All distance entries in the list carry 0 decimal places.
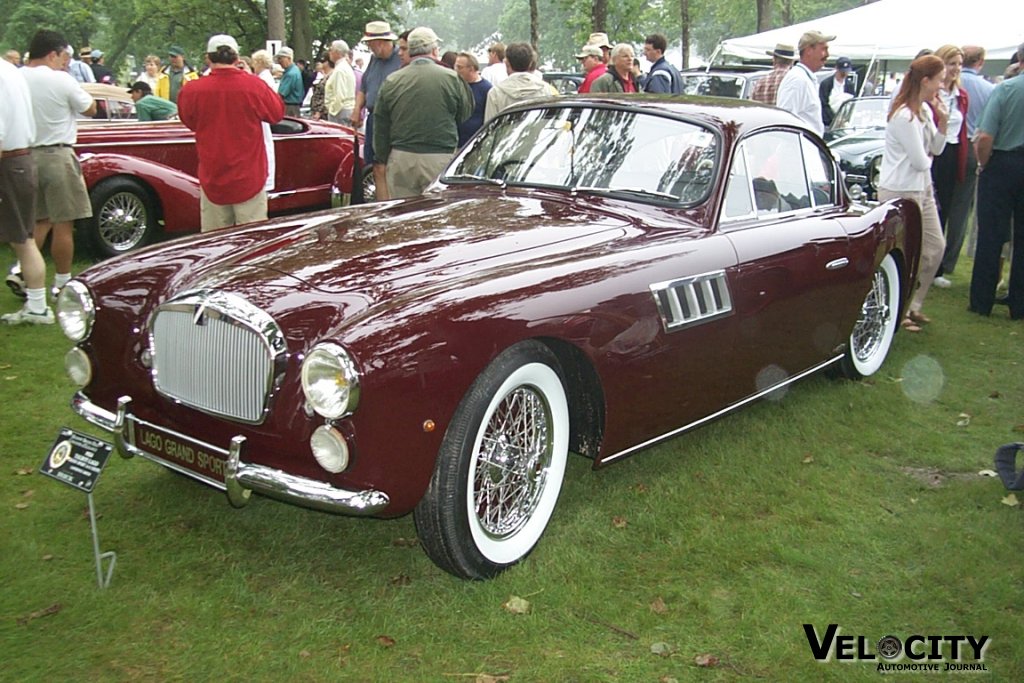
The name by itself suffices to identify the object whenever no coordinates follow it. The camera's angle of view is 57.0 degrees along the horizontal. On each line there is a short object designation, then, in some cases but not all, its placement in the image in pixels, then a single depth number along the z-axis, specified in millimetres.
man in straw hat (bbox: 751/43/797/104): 7914
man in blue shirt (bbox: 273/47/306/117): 13914
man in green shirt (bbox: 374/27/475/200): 7168
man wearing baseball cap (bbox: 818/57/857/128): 13805
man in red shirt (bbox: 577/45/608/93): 9336
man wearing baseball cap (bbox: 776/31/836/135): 7586
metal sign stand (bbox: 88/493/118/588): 3293
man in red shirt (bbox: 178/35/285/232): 6312
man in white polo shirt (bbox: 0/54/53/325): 6031
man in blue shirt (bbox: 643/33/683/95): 8889
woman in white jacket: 6504
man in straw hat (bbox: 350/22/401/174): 9305
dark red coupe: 3049
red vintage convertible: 8117
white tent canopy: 15352
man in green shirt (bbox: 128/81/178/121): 11109
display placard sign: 3156
